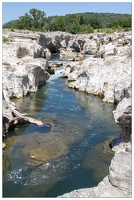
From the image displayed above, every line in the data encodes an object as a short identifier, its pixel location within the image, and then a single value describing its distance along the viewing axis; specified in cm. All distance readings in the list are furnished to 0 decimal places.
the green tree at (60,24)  9831
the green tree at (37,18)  9494
